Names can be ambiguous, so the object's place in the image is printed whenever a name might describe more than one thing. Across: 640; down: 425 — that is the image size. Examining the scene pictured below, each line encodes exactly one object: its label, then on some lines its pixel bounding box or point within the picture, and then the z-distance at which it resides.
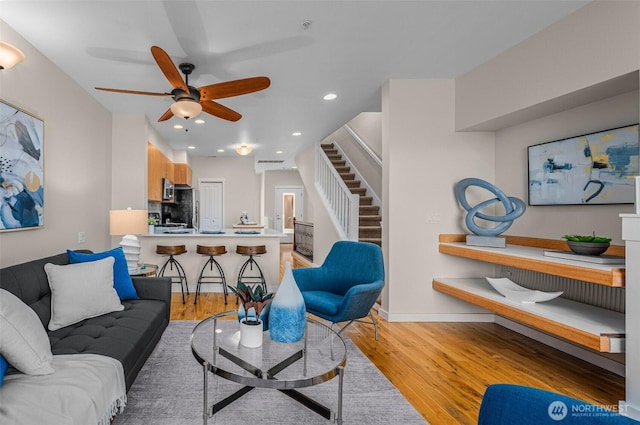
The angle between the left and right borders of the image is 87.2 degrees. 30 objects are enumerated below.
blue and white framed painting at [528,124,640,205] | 2.56
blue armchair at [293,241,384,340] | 2.88
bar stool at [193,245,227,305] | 4.79
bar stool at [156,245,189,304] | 4.68
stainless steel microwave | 6.49
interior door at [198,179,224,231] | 9.45
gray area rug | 1.97
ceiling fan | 2.80
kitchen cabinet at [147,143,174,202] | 5.34
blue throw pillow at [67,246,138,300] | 2.70
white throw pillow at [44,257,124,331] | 2.25
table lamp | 3.69
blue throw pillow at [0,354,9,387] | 1.43
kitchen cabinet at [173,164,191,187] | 7.70
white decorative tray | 2.76
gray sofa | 1.90
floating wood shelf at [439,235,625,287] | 2.15
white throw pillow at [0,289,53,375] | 1.48
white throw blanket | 1.33
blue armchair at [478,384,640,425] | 0.89
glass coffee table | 1.60
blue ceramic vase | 1.94
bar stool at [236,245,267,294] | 4.87
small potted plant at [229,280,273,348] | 1.89
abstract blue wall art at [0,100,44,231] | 2.56
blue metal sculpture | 3.30
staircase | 5.54
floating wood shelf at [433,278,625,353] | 2.13
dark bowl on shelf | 2.38
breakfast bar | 5.13
